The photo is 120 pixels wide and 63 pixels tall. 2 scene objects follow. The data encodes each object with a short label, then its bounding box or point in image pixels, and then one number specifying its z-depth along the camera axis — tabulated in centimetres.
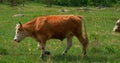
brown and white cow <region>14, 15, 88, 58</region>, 1373
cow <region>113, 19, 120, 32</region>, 2388
